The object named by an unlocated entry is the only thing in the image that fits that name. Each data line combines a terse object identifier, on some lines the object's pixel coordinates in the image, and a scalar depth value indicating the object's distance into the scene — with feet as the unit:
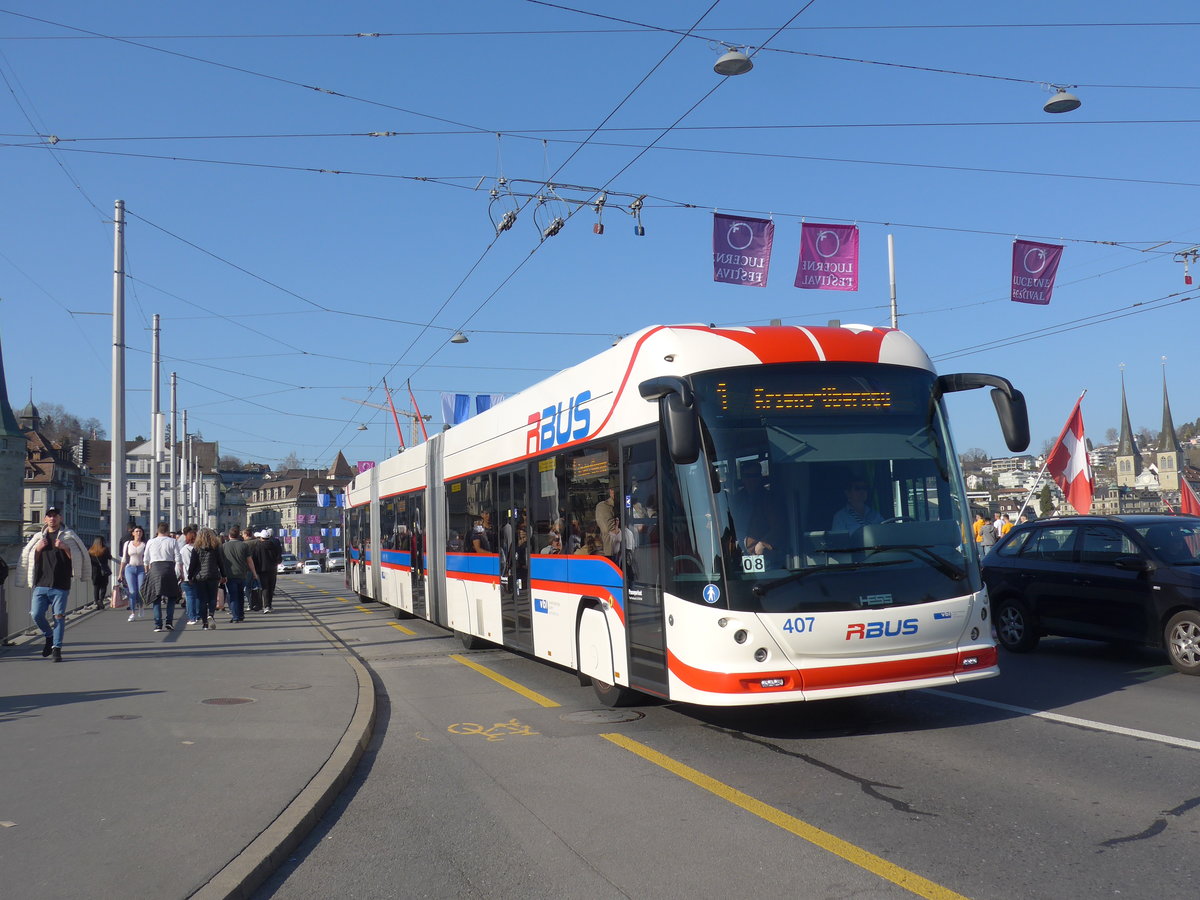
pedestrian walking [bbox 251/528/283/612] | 82.69
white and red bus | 26.22
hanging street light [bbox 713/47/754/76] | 48.85
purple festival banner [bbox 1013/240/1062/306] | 67.77
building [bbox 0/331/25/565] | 261.65
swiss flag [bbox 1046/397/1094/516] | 62.54
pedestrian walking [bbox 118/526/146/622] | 67.87
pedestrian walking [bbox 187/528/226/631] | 62.85
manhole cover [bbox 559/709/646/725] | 31.76
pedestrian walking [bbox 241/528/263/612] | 79.42
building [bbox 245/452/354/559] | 445.78
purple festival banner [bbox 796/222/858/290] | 63.98
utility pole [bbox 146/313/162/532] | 115.65
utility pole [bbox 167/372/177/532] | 136.94
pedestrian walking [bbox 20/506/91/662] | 45.11
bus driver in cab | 26.96
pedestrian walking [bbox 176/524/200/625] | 64.59
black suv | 36.99
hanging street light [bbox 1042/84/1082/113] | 56.65
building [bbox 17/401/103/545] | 362.82
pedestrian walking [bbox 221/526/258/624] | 67.77
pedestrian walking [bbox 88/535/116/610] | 86.12
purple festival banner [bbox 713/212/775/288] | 60.75
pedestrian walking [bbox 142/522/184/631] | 60.29
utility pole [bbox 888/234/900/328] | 91.86
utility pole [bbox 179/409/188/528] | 171.69
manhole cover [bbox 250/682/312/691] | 37.04
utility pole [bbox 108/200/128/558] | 85.10
